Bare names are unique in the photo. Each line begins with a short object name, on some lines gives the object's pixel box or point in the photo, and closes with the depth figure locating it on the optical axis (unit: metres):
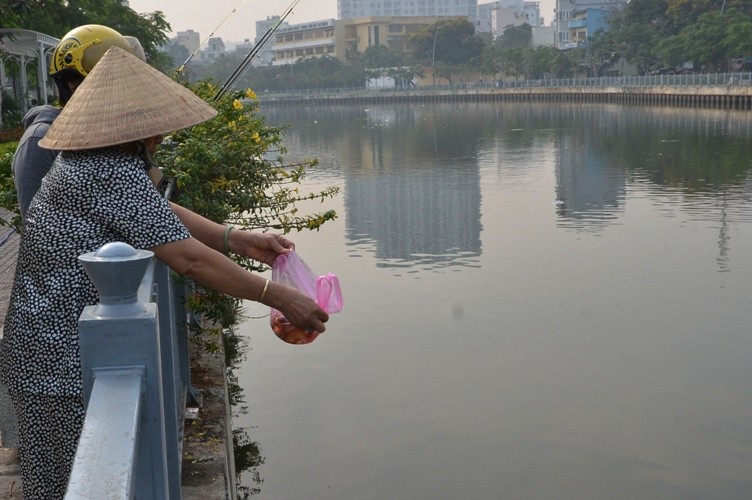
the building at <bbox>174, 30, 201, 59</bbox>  128.25
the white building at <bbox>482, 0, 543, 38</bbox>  175.38
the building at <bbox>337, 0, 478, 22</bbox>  182.38
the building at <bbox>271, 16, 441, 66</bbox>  122.42
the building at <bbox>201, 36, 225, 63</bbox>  136.00
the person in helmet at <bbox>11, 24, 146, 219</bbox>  2.73
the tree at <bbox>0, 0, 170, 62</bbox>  18.86
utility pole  105.98
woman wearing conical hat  2.24
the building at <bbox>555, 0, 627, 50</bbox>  104.81
